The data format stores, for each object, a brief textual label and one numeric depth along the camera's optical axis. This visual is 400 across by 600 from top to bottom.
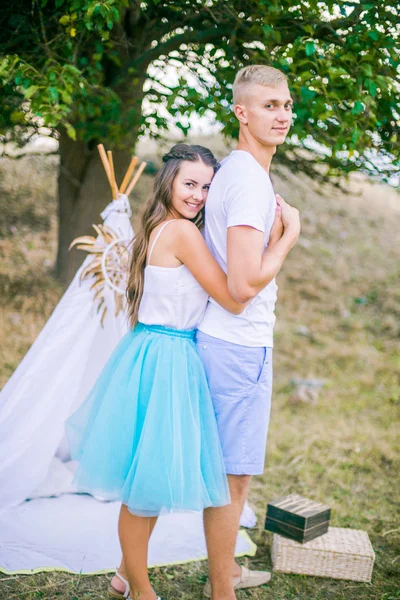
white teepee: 3.12
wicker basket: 2.97
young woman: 2.24
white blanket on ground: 2.85
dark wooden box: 2.98
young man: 2.29
